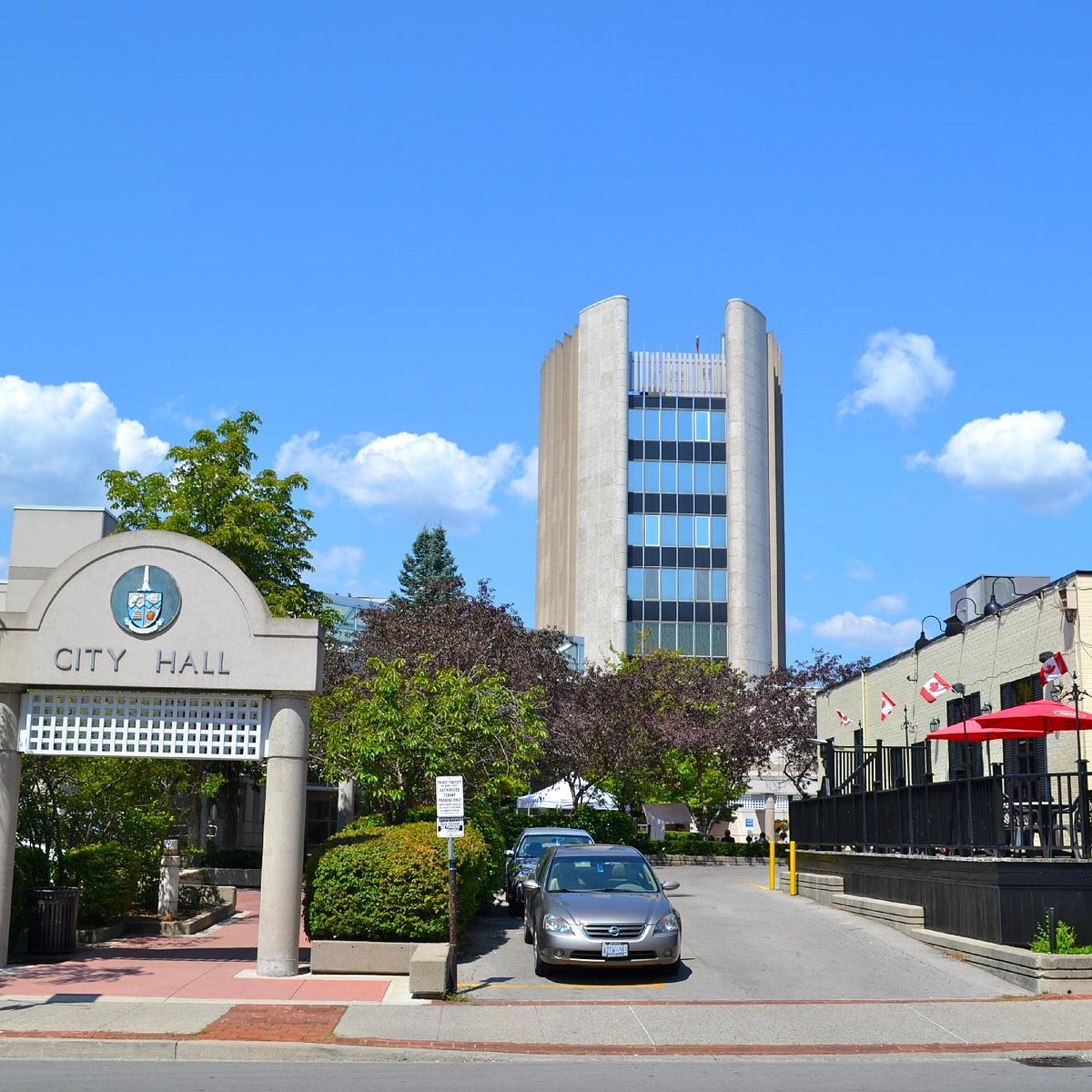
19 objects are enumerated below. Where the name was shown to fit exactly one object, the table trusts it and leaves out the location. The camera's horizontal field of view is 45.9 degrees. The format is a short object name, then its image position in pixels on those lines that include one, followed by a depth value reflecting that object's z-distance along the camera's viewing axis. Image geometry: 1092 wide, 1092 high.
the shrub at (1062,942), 14.93
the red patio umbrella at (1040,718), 17.23
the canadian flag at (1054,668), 19.14
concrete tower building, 76.94
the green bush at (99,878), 17.83
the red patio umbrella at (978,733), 18.22
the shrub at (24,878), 16.30
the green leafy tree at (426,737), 22.20
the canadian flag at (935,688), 24.03
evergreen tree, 64.06
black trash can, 16.30
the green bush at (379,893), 15.53
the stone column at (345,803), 37.50
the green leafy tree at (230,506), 33.72
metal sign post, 14.74
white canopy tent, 42.53
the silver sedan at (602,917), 14.89
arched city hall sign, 15.39
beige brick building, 20.22
